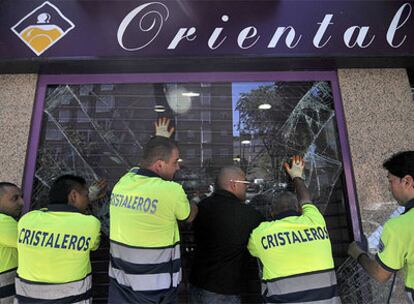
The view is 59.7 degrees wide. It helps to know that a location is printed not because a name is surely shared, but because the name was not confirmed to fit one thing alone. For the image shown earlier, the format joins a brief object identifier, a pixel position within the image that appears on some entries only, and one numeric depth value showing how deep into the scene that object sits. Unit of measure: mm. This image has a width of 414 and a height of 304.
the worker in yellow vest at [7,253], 2701
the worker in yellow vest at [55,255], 2434
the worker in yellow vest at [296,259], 2363
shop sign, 3508
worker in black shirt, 2729
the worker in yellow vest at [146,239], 2369
